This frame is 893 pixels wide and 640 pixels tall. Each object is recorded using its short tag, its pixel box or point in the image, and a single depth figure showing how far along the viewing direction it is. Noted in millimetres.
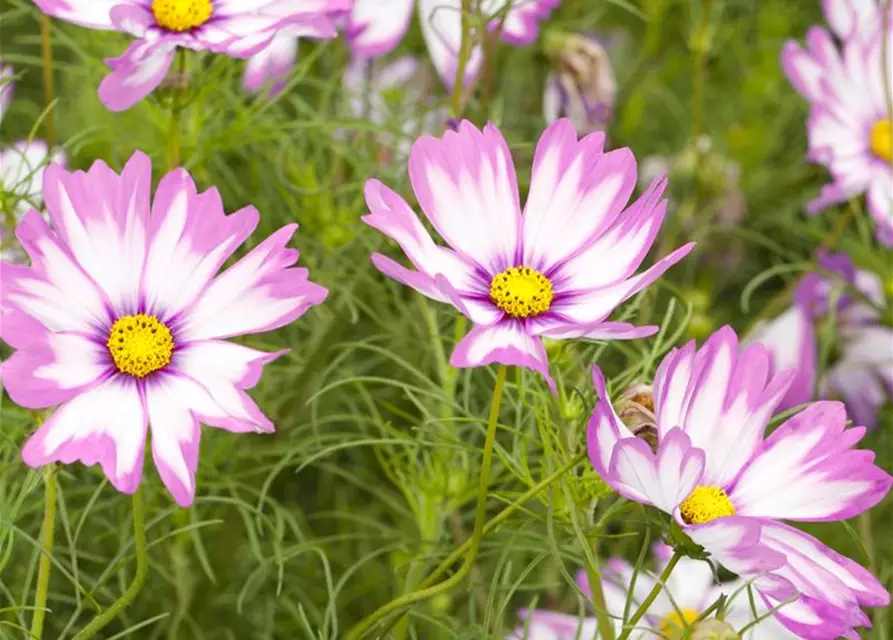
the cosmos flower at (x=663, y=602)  1122
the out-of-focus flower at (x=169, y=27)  1064
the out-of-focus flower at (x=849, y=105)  1245
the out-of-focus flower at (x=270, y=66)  1222
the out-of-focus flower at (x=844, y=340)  1268
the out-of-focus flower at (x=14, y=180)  1095
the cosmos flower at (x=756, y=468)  1010
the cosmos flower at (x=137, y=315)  1007
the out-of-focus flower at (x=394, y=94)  1232
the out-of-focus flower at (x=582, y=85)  1271
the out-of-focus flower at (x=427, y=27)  1218
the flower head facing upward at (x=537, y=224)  1039
